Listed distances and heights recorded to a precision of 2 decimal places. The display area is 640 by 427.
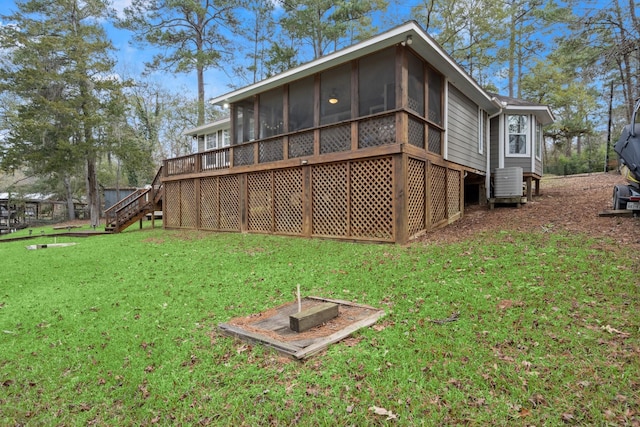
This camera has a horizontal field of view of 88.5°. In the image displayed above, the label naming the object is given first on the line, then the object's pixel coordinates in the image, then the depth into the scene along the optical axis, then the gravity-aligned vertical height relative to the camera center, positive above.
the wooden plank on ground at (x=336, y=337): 3.15 -1.41
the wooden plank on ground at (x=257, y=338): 3.27 -1.45
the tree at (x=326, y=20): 20.94 +12.10
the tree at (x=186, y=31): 21.67 +12.01
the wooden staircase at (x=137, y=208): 15.01 -0.14
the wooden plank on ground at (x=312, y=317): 3.71 -1.33
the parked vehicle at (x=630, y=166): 7.59 +0.79
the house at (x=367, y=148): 8.16 +1.73
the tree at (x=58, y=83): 18.31 +7.19
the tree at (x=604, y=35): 9.32 +6.95
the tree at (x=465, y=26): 19.91 +10.93
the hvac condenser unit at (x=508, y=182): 11.12 +0.64
